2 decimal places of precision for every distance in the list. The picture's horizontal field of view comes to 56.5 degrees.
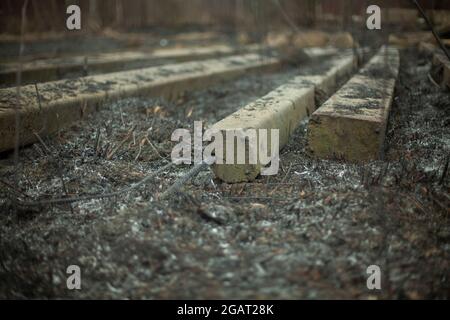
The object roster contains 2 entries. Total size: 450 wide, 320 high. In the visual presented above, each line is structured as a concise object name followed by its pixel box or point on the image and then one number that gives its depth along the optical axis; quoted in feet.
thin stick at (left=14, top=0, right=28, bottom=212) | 6.90
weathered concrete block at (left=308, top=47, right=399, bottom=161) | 10.50
